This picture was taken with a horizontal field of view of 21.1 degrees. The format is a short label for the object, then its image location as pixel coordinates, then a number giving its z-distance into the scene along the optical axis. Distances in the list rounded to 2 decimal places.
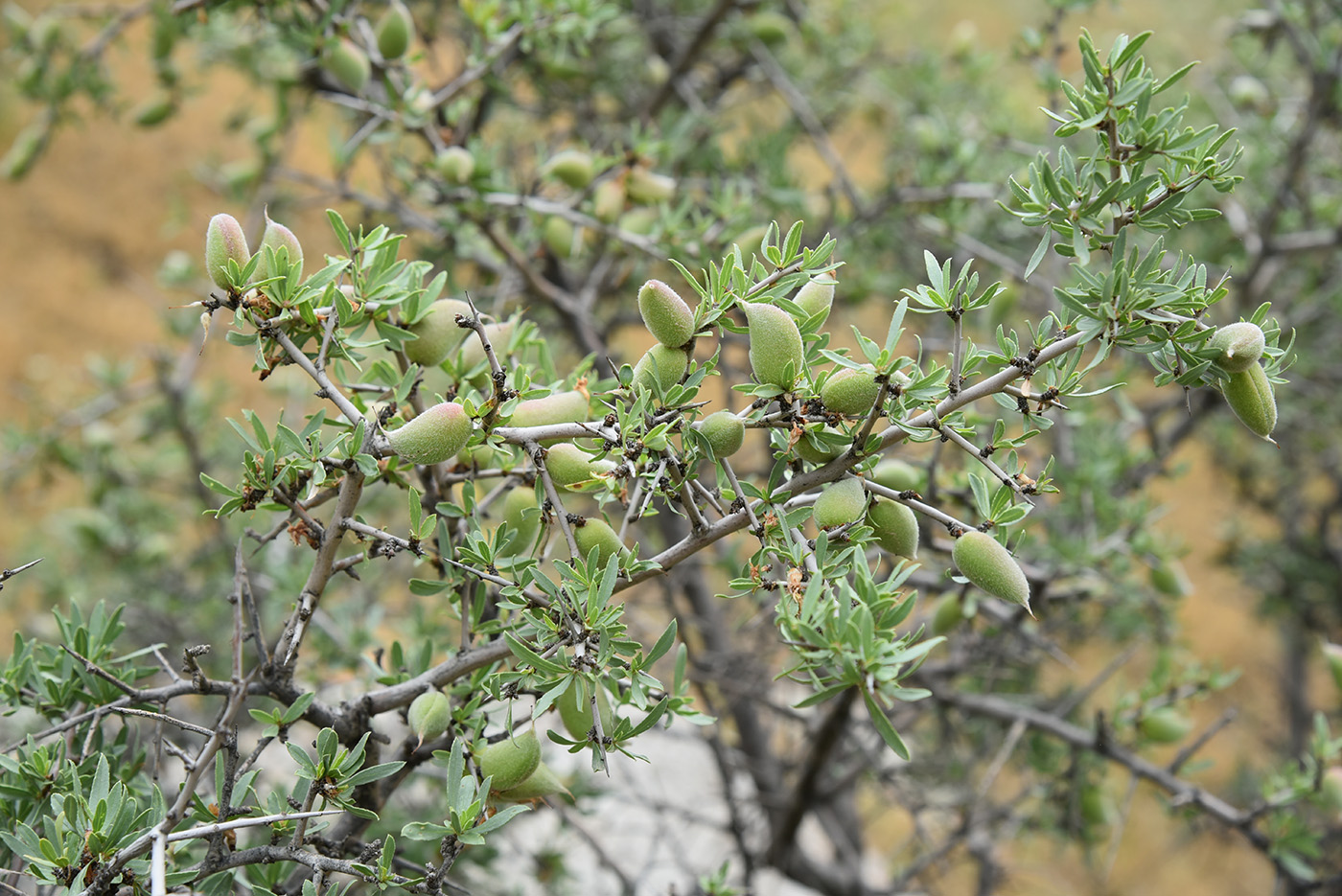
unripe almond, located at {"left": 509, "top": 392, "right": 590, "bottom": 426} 0.86
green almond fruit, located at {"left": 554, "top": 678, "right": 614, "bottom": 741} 0.85
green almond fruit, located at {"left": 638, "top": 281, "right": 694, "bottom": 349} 0.84
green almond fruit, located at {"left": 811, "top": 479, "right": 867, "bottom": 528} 0.83
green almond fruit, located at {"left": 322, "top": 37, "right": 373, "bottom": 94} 1.03
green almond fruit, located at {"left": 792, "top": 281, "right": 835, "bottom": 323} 0.86
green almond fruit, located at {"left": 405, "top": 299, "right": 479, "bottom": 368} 0.89
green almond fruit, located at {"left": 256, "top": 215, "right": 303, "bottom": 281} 0.86
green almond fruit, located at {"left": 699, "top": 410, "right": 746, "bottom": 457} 0.84
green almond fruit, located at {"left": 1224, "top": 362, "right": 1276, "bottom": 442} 0.83
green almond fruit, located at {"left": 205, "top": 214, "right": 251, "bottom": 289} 0.85
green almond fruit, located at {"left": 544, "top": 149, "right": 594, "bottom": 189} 1.05
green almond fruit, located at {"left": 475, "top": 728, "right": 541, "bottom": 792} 0.86
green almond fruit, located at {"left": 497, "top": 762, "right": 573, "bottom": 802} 0.87
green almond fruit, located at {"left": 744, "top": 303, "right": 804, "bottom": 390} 0.83
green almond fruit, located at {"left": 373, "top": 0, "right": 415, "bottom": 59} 1.03
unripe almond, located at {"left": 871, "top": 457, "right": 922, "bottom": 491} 0.90
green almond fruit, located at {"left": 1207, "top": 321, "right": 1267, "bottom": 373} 0.82
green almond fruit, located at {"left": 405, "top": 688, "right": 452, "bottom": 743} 0.86
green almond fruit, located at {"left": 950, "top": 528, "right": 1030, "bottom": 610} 0.83
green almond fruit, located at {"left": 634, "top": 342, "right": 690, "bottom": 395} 0.85
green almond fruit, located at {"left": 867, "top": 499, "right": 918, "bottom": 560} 0.85
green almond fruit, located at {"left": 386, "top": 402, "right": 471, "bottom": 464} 0.84
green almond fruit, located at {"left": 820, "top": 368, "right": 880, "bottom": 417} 0.83
